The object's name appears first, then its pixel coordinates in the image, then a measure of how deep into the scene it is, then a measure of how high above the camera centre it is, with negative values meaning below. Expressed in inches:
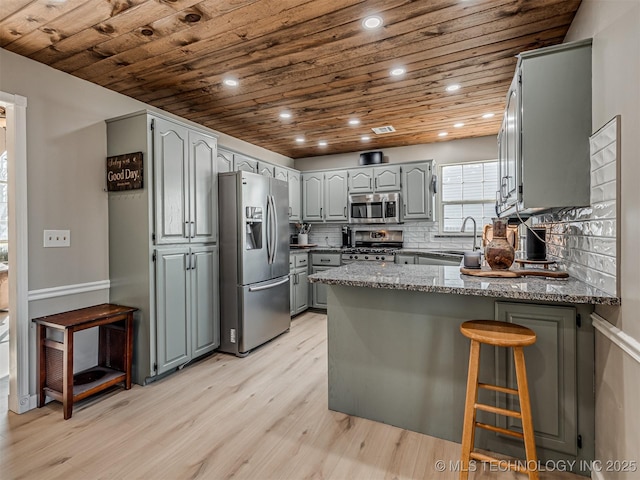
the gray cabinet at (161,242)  108.3 -2.5
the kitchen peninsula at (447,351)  67.3 -26.6
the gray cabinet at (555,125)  70.5 +23.0
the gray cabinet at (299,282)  186.5 -27.4
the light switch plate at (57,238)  98.6 -0.9
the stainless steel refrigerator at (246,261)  133.7 -10.9
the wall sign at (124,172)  108.0 +20.3
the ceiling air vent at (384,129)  167.3 +52.3
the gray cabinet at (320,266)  199.6 -19.1
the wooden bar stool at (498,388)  59.9 -28.9
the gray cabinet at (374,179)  196.4 +32.4
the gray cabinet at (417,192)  189.2 +23.6
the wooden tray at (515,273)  78.7 -9.6
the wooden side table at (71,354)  89.7 -35.1
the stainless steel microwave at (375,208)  196.1 +15.3
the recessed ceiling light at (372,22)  80.3 +50.8
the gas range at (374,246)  189.8 -7.6
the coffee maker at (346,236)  216.8 -1.3
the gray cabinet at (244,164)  156.3 +33.8
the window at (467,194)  187.5 +22.5
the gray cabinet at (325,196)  210.5 +23.9
